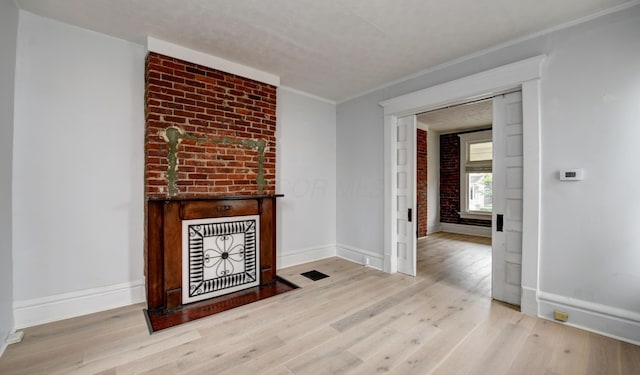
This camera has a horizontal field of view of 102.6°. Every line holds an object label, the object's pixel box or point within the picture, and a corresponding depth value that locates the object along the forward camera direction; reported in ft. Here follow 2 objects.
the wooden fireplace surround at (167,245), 8.64
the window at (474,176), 21.90
